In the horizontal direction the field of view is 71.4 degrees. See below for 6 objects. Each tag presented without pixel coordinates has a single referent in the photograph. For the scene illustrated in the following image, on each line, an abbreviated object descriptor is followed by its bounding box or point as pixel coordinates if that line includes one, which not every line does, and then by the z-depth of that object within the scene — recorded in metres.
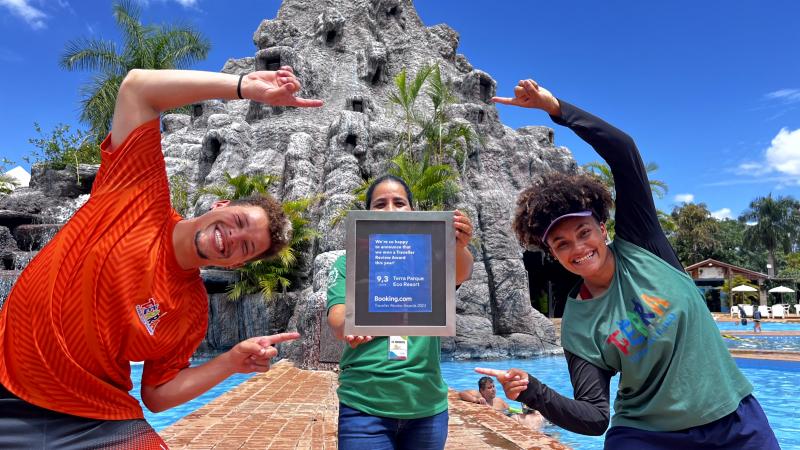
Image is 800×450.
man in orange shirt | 1.60
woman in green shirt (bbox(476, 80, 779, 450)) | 1.86
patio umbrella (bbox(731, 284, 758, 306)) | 33.41
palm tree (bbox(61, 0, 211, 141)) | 28.78
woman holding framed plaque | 2.23
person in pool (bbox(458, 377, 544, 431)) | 7.01
